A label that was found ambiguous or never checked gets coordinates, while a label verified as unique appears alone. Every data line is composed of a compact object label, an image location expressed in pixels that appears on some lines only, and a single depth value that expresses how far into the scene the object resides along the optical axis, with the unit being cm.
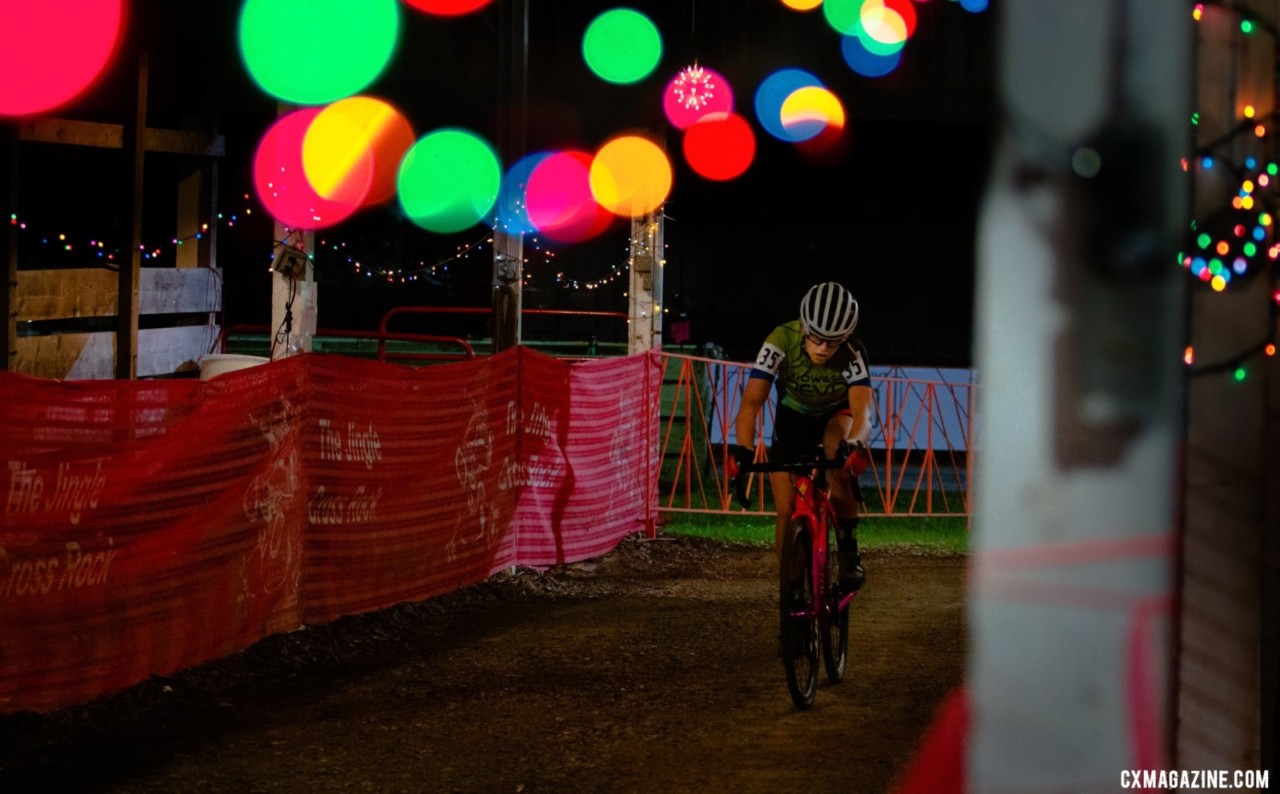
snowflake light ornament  1636
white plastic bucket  1271
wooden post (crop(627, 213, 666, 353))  1463
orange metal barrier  1473
